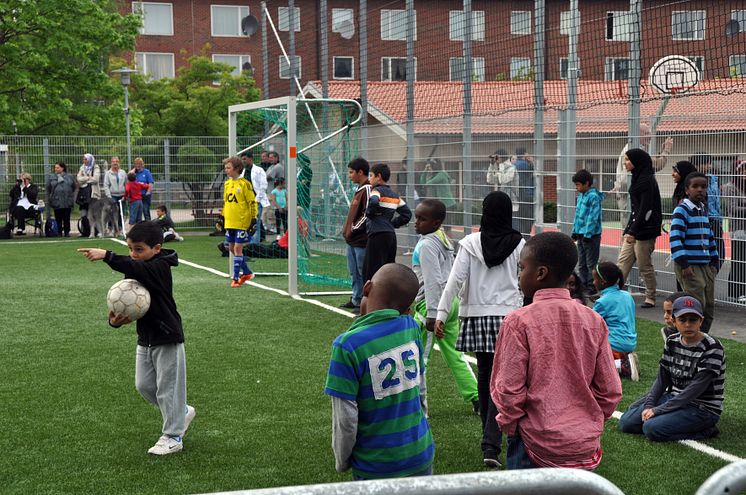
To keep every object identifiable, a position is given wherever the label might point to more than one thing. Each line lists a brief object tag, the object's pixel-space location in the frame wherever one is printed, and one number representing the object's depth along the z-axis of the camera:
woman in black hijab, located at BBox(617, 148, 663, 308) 12.02
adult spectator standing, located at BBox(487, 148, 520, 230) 15.34
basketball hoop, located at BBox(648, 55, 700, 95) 12.30
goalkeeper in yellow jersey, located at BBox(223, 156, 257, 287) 14.57
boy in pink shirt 4.05
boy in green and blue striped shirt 3.97
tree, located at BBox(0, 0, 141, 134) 29.16
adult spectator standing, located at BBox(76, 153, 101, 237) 25.48
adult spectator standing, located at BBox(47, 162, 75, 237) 25.48
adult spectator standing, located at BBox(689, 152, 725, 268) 11.97
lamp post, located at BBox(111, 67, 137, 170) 29.27
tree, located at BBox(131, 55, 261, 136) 38.88
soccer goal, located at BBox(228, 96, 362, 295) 13.82
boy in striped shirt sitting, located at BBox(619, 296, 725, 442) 6.57
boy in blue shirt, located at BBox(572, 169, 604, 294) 13.31
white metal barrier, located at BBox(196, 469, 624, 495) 2.13
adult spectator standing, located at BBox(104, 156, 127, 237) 24.84
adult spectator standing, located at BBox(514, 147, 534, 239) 14.99
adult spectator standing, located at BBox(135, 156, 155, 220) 24.59
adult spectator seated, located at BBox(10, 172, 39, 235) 25.45
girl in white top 6.23
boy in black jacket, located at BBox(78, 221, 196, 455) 6.24
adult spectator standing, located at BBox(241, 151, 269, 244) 17.91
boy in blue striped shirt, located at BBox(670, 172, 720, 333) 9.31
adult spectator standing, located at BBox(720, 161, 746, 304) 11.95
